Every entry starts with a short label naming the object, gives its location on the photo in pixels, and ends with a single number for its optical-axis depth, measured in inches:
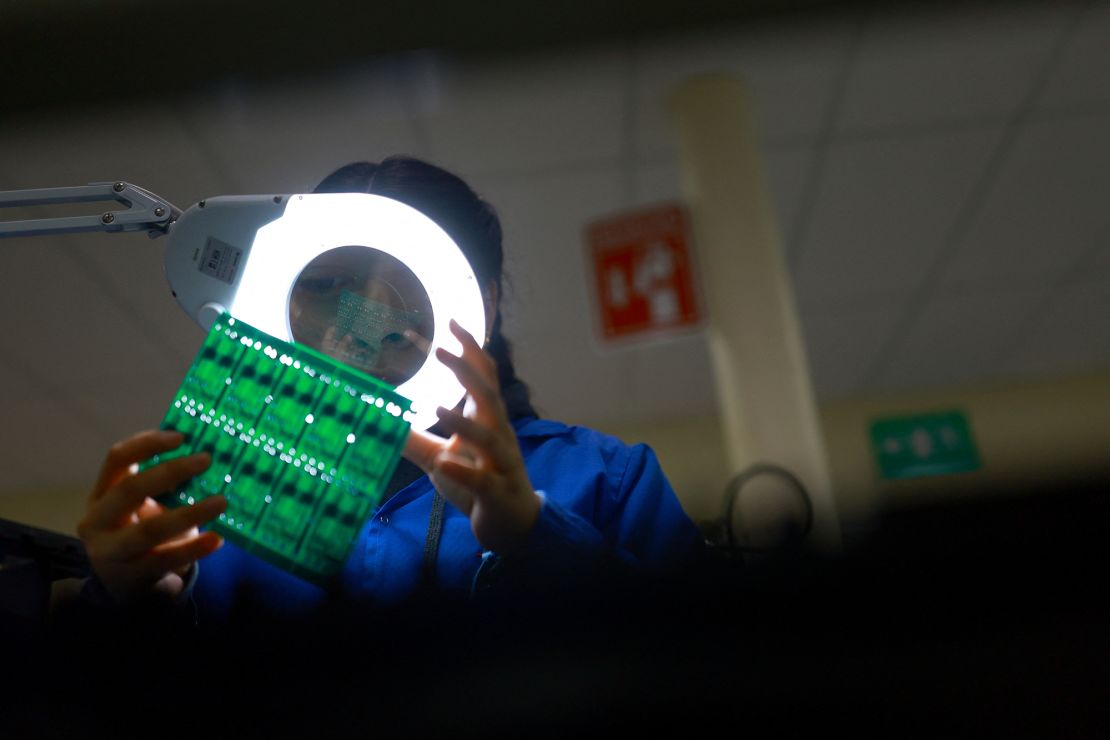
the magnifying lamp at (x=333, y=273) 22.4
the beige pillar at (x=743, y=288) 72.9
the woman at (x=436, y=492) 17.9
